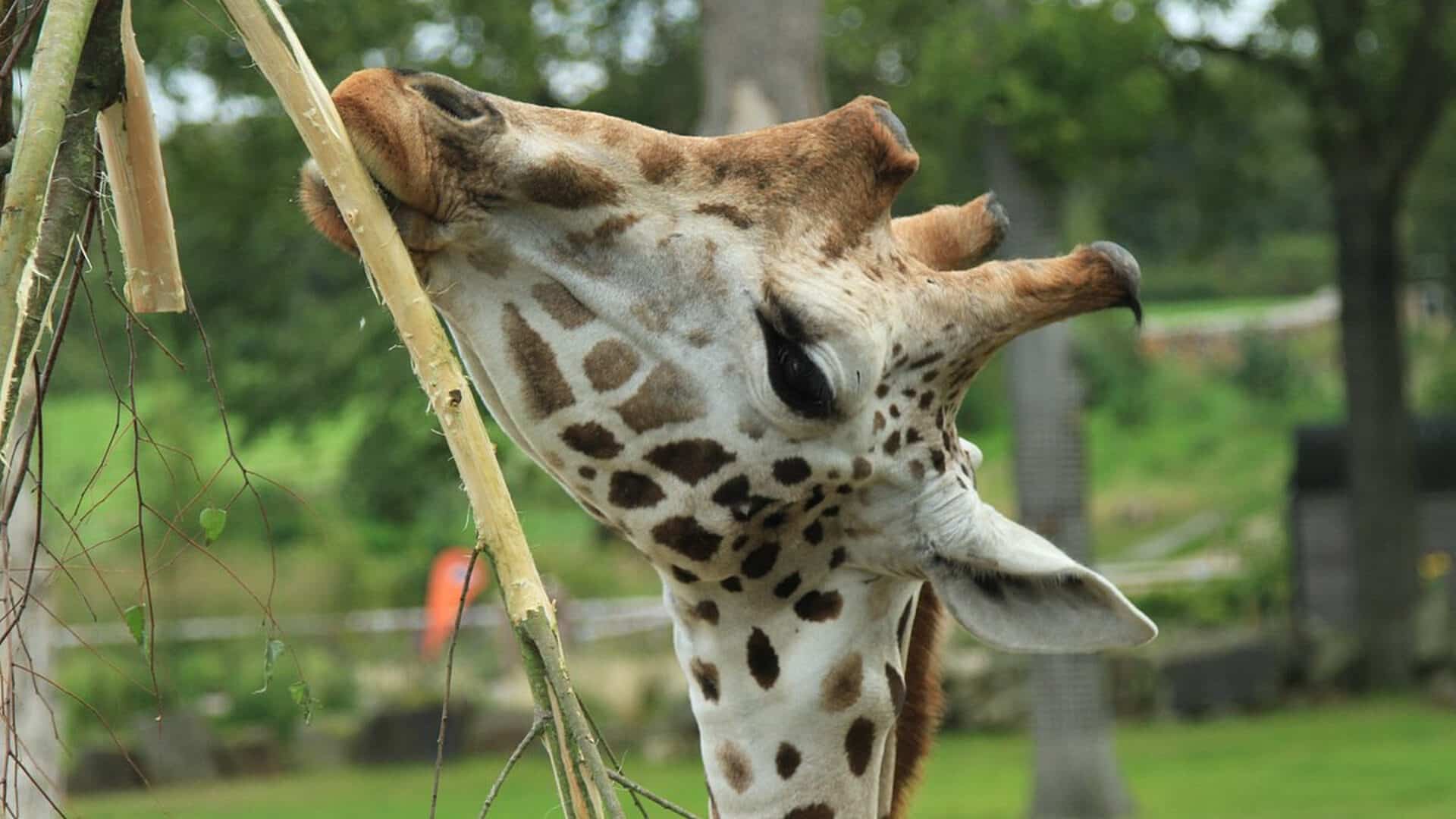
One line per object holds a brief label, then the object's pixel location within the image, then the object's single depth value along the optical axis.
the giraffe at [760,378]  6.44
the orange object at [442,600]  31.42
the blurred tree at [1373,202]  30.07
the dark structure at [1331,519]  35.07
